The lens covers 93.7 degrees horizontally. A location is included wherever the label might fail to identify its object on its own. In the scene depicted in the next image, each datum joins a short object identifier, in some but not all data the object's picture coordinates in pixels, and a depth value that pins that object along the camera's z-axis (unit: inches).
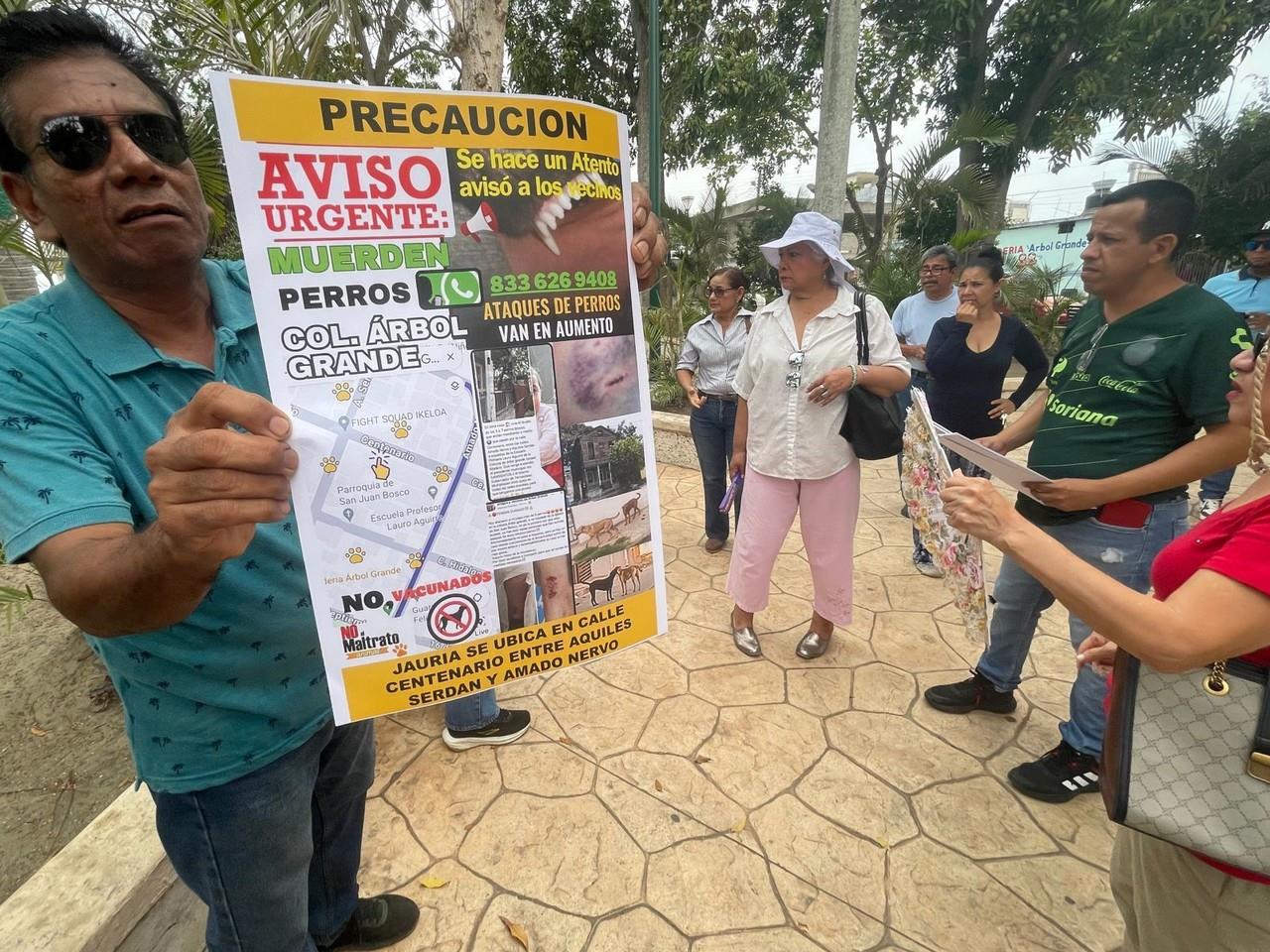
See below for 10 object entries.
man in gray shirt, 155.2
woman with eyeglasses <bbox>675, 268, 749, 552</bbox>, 153.6
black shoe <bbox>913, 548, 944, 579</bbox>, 148.8
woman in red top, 37.2
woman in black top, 123.8
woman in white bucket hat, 98.3
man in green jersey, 68.2
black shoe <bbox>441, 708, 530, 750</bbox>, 96.6
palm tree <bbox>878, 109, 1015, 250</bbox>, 294.0
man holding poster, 30.0
